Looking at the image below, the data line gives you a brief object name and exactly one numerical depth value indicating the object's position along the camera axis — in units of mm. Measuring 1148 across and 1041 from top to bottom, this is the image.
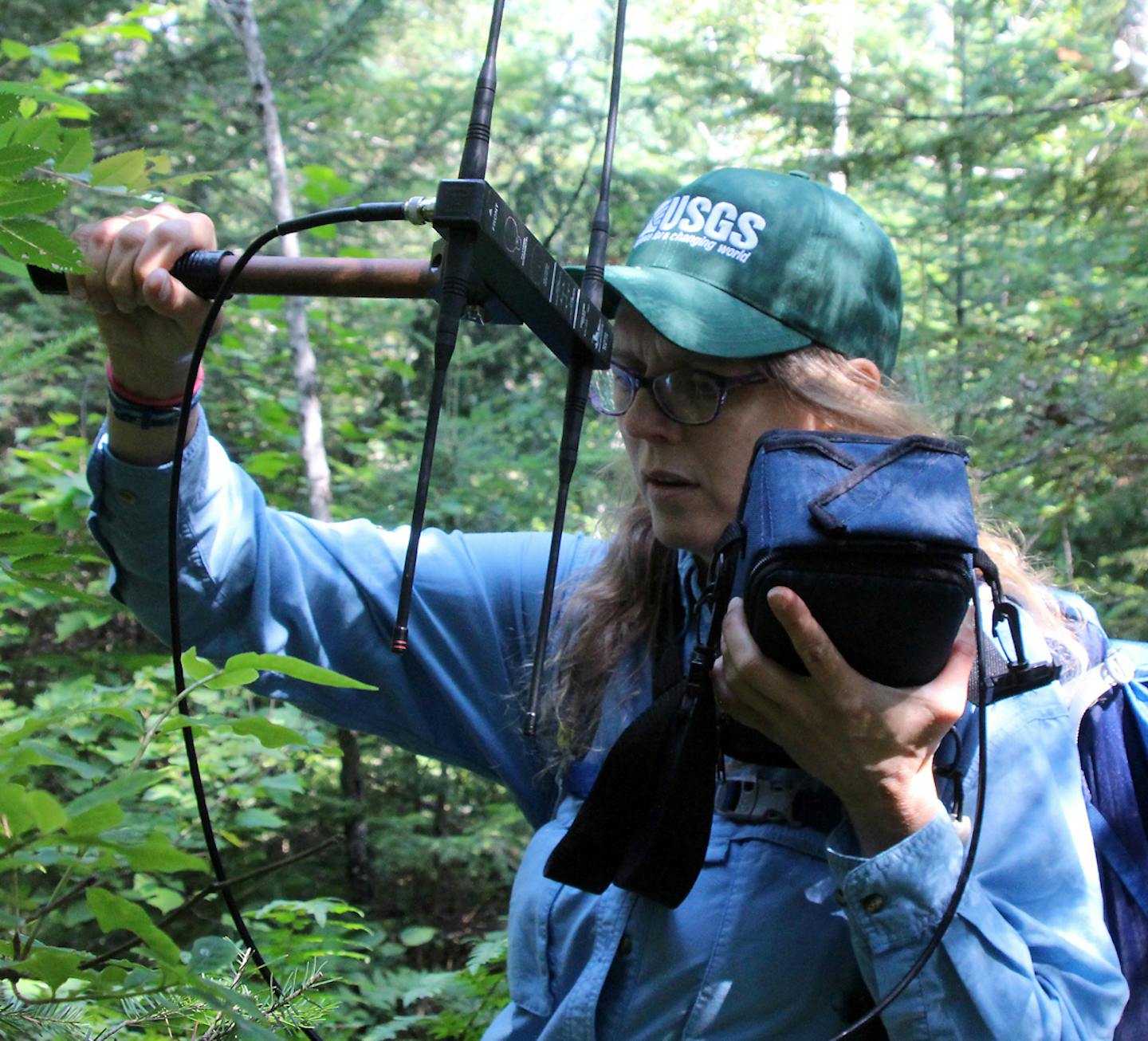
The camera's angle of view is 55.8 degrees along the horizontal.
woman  1361
